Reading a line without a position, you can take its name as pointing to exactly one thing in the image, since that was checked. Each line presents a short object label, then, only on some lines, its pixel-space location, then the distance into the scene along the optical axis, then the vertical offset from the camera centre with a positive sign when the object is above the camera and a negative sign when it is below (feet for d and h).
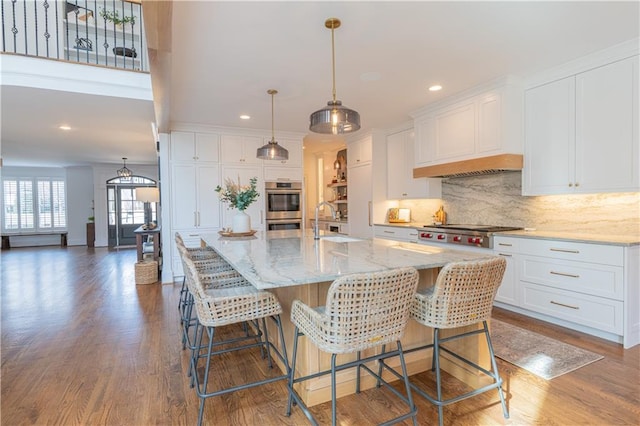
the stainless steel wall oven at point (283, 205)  18.48 +0.19
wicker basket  16.43 -3.16
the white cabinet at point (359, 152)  18.19 +3.24
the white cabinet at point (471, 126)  11.30 +3.09
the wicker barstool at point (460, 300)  5.34 -1.60
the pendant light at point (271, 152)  11.39 +1.98
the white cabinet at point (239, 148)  17.40 +3.27
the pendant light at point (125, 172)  29.09 +3.42
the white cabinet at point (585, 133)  8.97 +2.20
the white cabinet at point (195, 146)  16.40 +3.21
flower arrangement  11.22 +0.48
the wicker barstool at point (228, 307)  5.79 -1.79
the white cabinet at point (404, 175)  15.62 +1.67
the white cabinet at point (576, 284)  8.52 -2.30
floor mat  7.49 -3.69
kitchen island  5.46 -1.06
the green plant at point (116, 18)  14.72 +9.32
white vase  11.76 -0.52
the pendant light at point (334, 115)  7.05 +2.02
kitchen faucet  10.08 -0.82
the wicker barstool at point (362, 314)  4.64 -1.63
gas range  11.66 -1.06
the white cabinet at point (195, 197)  16.47 +0.63
